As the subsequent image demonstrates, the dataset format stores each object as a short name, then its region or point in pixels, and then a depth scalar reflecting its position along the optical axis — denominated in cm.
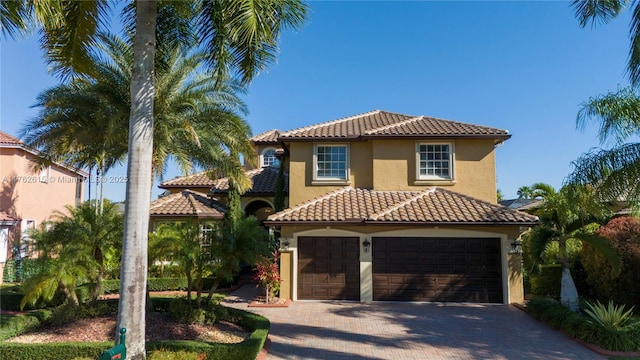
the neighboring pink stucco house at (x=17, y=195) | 2123
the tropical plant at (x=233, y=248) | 1136
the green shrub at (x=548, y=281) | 1616
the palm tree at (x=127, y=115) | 1183
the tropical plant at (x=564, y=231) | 1191
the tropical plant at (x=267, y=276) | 1510
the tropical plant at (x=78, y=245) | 1035
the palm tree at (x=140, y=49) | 739
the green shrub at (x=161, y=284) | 1756
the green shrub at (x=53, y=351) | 838
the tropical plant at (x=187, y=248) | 1102
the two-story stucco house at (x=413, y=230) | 1535
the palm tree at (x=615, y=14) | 971
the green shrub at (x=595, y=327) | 962
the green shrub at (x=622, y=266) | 1263
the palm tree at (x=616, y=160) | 1023
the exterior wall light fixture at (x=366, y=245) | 1570
